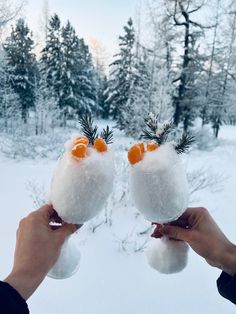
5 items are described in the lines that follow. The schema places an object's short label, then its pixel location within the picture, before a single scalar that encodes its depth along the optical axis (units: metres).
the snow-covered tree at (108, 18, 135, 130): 12.77
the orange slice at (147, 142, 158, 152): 0.58
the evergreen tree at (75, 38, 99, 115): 13.91
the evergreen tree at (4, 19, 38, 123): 12.38
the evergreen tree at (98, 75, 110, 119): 16.44
